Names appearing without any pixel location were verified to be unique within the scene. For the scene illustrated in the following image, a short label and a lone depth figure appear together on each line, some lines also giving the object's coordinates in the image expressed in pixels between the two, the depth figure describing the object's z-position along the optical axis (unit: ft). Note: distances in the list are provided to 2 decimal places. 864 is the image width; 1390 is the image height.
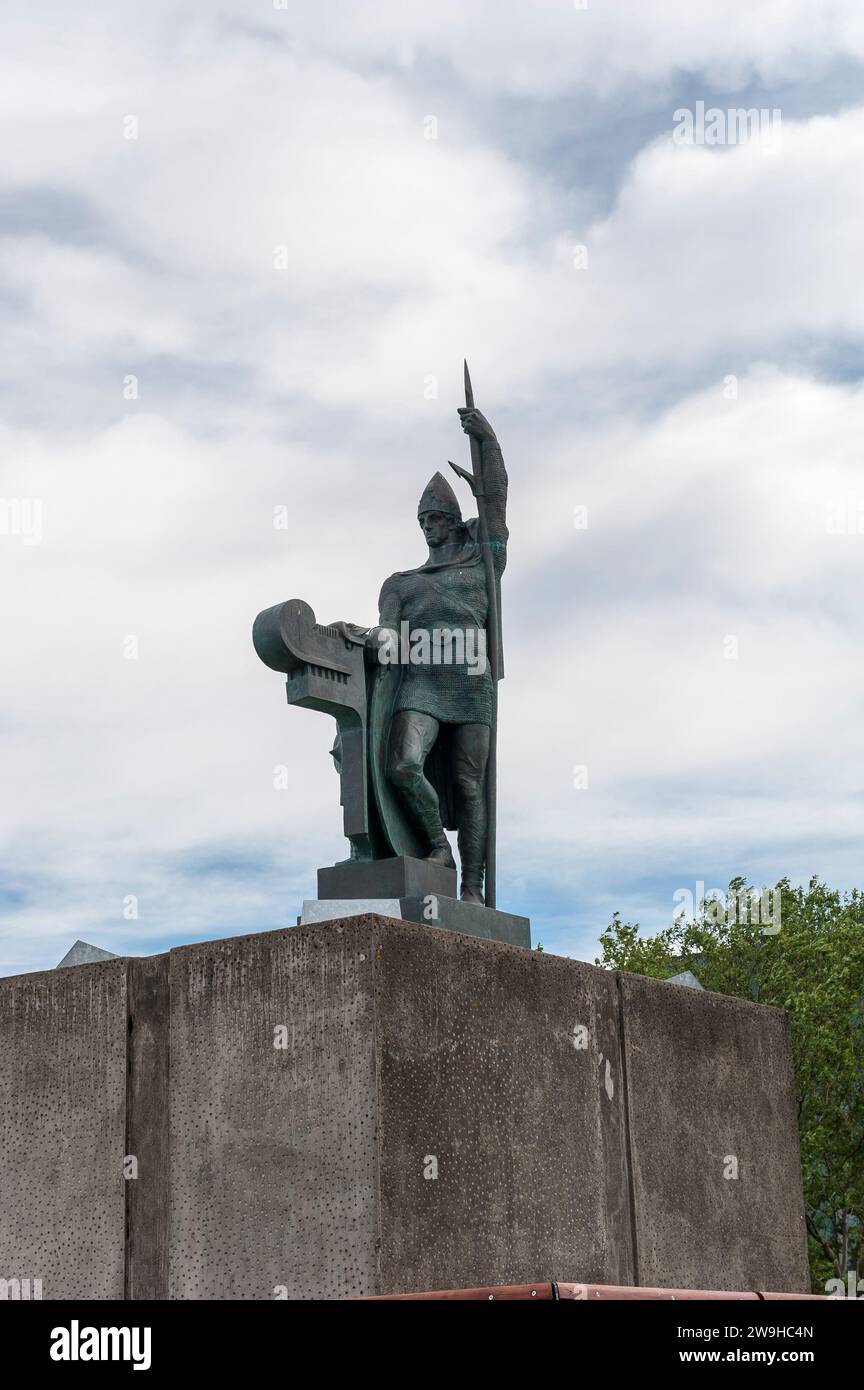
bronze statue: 25.82
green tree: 94.07
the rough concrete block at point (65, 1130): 23.41
